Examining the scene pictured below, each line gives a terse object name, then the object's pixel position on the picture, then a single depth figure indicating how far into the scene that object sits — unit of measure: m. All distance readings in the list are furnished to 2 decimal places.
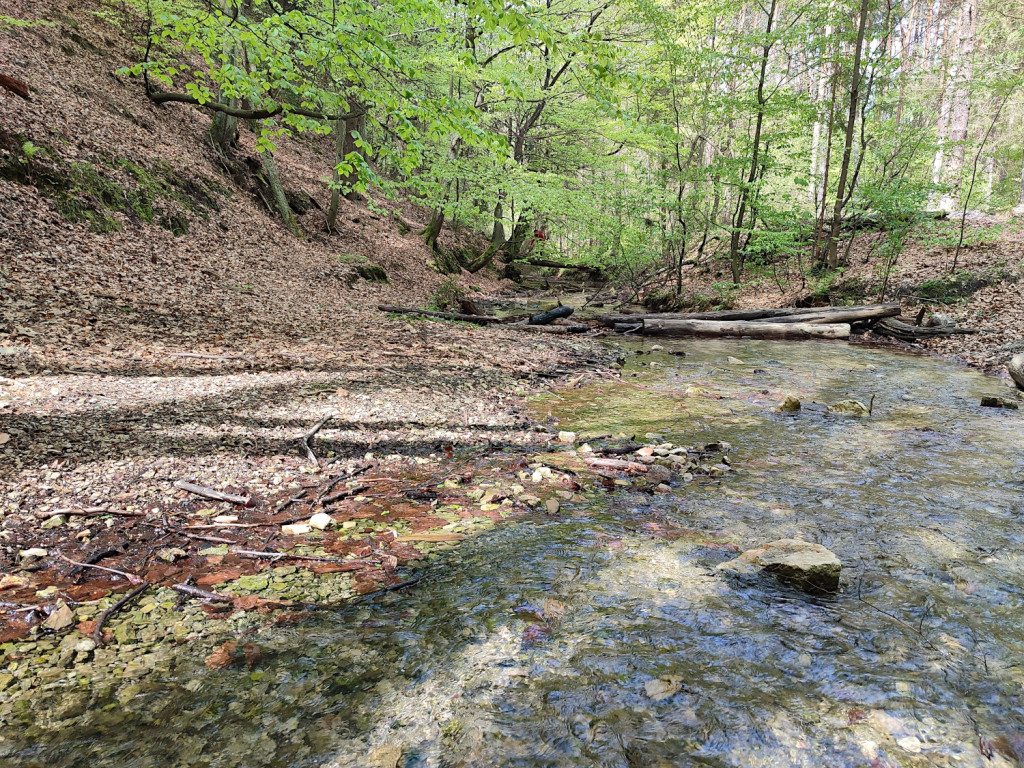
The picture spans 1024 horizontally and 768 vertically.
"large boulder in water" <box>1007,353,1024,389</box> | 7.09
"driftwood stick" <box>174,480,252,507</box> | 3.56
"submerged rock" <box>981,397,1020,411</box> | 6.31
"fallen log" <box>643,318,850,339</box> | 12.18
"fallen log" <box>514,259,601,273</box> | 23.88
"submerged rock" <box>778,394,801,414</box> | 6.42
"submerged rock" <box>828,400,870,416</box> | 6.28
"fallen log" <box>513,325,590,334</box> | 11.98
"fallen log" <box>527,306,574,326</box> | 12.96
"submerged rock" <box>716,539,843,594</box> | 2.79
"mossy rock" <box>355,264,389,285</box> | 14.32
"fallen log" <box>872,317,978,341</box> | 11.05
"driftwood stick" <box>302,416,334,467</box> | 4.33
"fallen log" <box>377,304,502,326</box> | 11.54
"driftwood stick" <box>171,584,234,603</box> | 2.59
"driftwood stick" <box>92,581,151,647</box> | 2.27
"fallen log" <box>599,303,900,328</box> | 12.94
